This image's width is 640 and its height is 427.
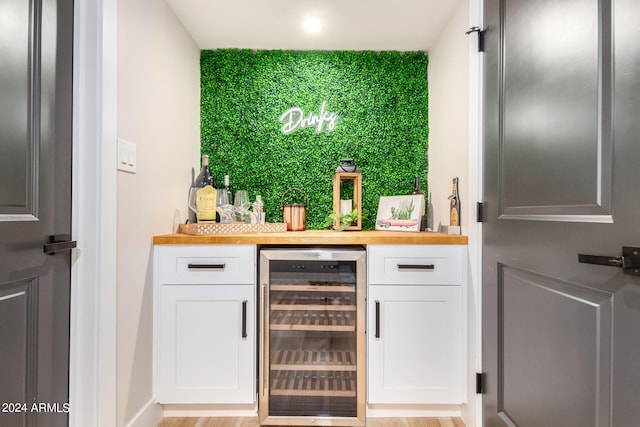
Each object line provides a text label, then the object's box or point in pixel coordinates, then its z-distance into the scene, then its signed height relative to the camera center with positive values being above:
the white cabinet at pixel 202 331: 1.79 -0.60
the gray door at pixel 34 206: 1.06 +0.03
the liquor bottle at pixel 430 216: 2.45 +0.00
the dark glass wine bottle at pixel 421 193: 2.38 +0.16
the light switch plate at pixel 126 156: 1.48 +0.26
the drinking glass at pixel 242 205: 2.38 +0.07
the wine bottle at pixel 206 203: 2.20 +0.07
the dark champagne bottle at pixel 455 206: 1.91 +0.06
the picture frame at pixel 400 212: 2.26 +0.02
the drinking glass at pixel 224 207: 2.31 +0.05
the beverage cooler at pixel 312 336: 1.80 -0.64
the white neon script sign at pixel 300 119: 2.52 +0.69
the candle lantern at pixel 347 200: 2.34 +0.14
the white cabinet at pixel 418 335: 1.79 -0.61
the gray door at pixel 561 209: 0.91 +0.02
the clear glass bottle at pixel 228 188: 2.37 +0.19
